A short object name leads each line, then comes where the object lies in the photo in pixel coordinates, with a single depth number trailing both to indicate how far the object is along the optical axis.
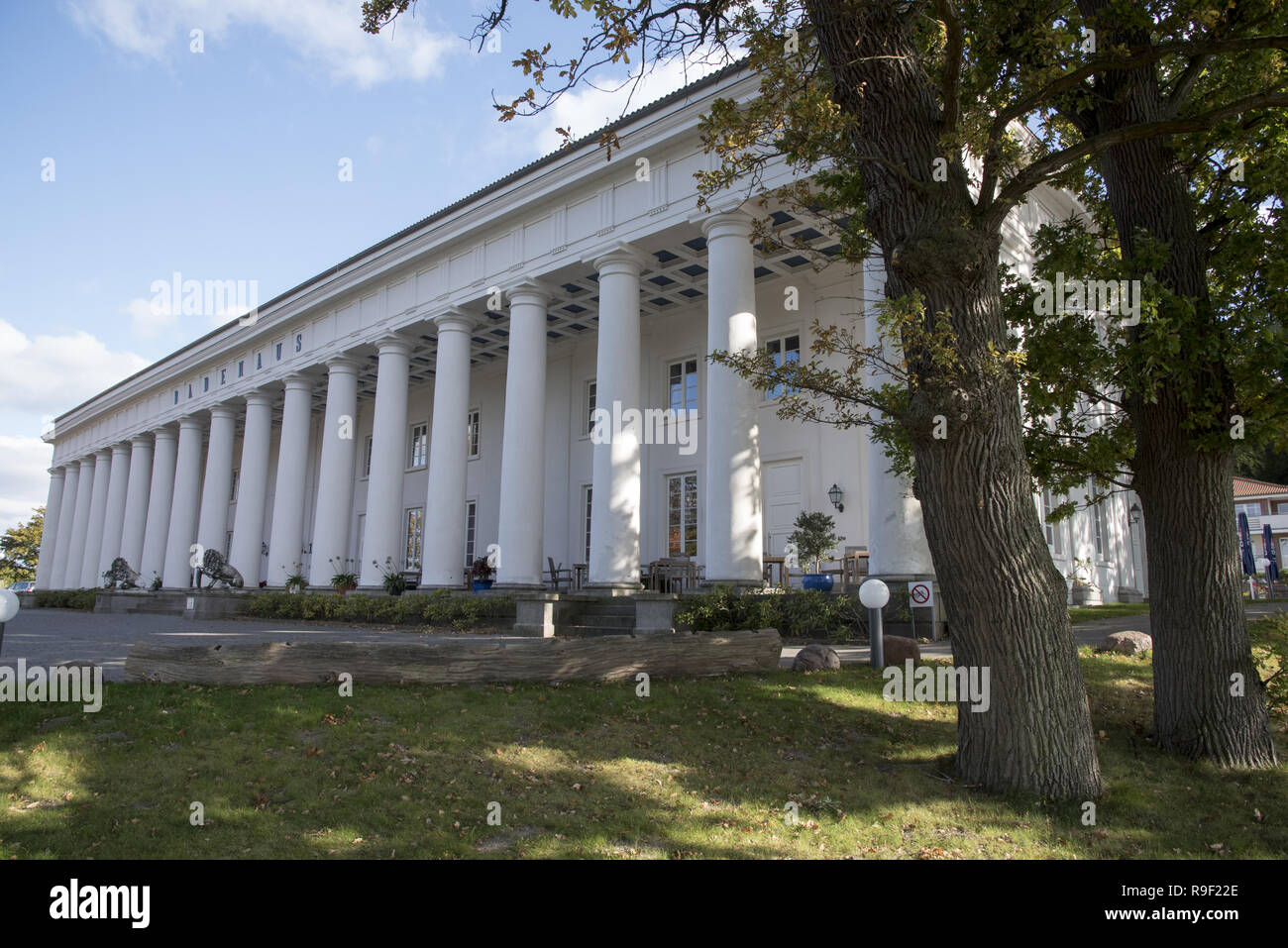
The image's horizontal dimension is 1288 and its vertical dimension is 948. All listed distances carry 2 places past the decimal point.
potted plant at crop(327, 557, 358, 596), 21.77
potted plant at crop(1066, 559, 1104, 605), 20.17
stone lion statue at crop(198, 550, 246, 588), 24.75
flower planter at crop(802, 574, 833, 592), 14.16
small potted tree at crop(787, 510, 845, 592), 16.56
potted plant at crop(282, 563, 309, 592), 22.81
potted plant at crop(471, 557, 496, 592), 19.20
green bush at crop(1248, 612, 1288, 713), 7.35
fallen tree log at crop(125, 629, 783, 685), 7.50
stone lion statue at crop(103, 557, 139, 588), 31.41
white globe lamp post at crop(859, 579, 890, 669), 8.96
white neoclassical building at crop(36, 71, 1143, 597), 15.37
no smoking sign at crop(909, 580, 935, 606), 10.20
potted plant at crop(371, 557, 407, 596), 20.30
